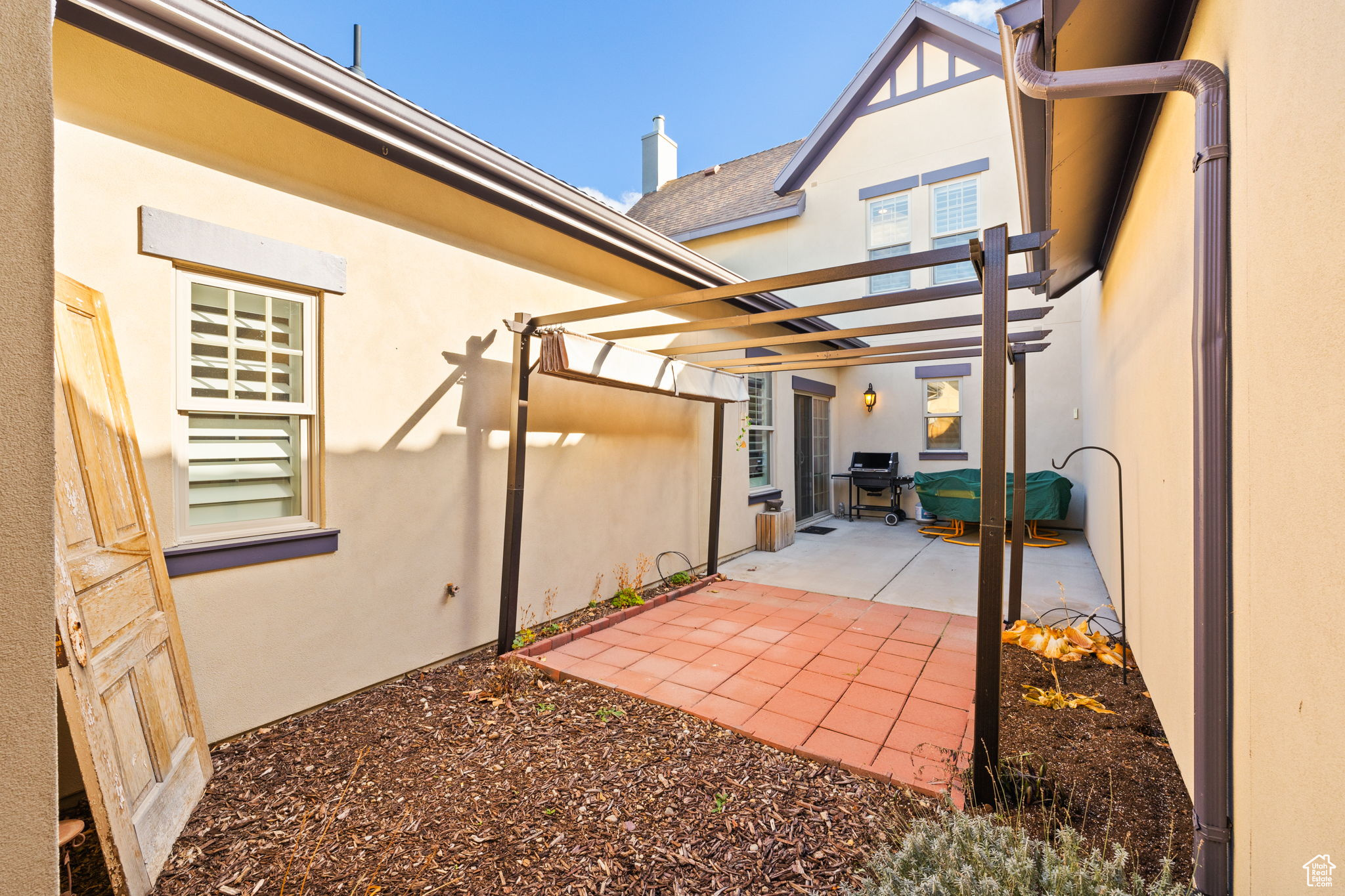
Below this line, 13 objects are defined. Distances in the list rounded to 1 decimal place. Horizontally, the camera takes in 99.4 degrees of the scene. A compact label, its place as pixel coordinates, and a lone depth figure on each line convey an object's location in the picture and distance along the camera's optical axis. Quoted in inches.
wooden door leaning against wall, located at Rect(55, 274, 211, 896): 73.6
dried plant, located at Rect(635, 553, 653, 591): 225.6
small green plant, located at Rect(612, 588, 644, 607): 205.8
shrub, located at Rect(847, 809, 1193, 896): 62.2
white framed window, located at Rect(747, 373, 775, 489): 322.7
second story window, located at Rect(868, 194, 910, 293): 408.8
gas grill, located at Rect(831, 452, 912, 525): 392.5
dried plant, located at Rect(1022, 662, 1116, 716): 126.4
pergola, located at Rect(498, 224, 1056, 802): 97.3
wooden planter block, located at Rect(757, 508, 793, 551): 310.8
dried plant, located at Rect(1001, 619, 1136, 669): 152.7
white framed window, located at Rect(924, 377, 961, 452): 396.5
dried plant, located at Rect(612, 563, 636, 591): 217.5
